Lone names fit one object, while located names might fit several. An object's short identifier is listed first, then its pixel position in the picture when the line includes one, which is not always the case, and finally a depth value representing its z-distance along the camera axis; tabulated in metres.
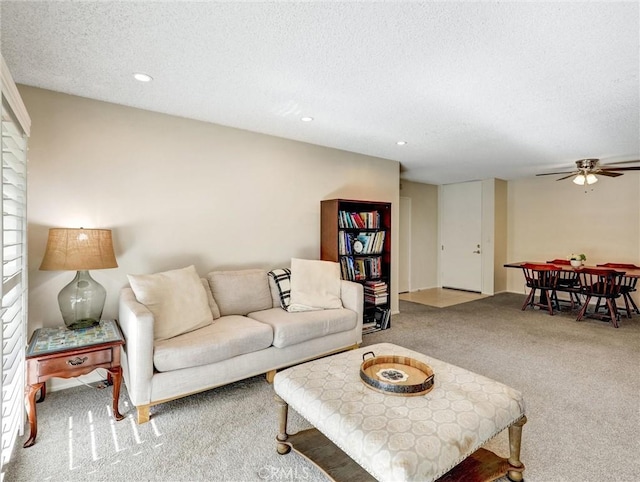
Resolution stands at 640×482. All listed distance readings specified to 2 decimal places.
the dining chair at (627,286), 4.74
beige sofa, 2.19
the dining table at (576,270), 4.47
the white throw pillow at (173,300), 2.45
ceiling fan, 4.43
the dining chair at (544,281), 5.03
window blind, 1.74
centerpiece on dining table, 5.10
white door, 6.79
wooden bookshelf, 4.06
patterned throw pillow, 3.29
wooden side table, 1.99
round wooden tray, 1.62
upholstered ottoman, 1.27
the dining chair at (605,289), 4.45
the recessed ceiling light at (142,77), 2.34
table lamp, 2.32
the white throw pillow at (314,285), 3.24
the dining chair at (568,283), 5.06
